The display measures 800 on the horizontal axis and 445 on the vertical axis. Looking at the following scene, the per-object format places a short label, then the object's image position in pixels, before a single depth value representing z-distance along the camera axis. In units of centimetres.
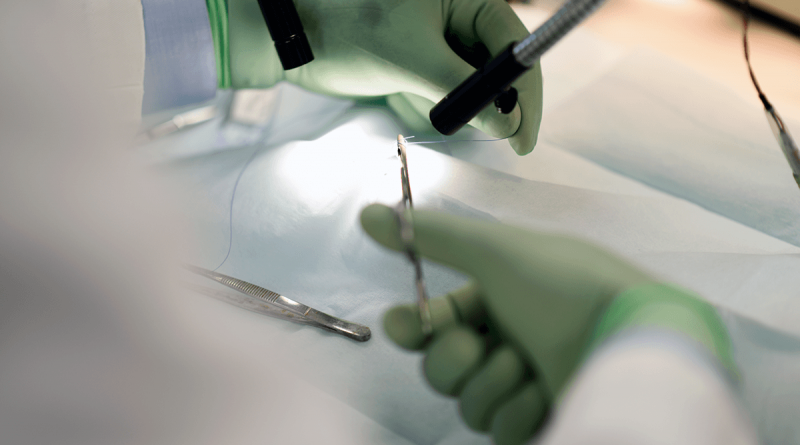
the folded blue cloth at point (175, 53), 66
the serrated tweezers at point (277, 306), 45
